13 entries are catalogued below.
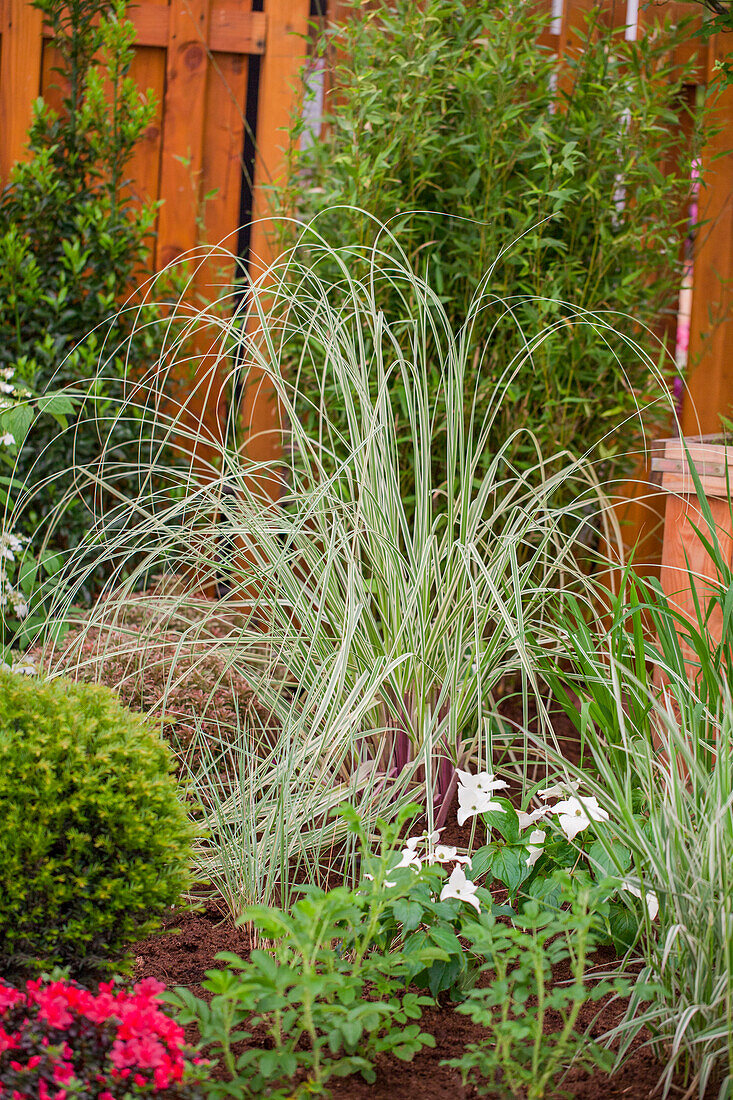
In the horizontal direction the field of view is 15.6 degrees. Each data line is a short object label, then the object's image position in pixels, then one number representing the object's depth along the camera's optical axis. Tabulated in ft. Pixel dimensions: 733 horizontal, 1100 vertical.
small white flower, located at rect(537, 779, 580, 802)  24.04
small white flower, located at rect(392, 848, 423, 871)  22.90
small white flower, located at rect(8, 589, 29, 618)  26.33
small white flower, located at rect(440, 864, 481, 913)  22.04
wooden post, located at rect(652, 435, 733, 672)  26.44
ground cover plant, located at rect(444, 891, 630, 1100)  18.09
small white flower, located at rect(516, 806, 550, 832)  24.27
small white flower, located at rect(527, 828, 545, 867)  24.23
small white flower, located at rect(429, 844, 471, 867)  23.11
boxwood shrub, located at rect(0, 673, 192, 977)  19.86
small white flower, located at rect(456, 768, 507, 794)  24.17
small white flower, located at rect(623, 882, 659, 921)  20.96
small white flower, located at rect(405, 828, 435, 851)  23.36
